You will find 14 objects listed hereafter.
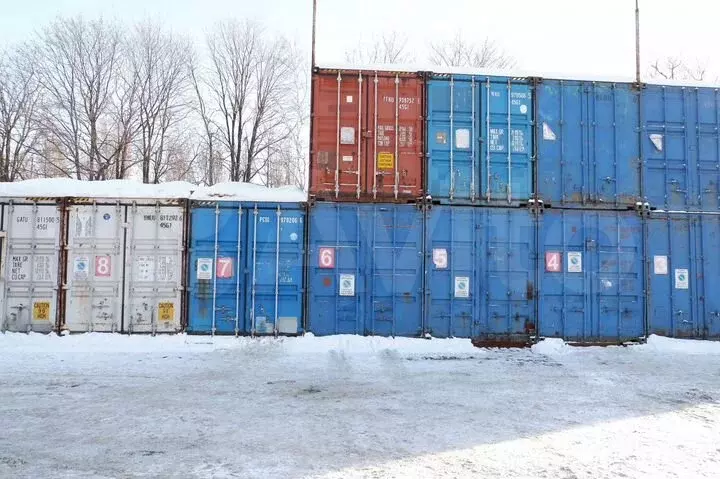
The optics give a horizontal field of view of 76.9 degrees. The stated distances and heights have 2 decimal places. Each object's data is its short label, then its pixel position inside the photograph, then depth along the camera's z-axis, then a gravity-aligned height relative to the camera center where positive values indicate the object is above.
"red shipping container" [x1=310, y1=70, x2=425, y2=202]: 10.98 +3.11
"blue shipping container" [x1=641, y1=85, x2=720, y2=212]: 11.41 +2.98
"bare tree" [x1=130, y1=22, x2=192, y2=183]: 26.25 +8.40
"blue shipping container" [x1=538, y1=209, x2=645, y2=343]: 10.91 -0.28
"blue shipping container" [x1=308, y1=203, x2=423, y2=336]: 10.71 -0.21
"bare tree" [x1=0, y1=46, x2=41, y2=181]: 25.33 +7.61
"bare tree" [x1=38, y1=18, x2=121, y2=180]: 24.55 +7.40
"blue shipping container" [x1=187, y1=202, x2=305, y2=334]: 10.64 -0.15
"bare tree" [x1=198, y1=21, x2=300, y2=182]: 27.84 +8.36
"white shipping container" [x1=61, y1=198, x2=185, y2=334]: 10.54 -0.12
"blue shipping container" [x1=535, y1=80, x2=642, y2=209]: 11.25 +3.02
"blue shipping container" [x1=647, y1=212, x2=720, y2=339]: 11.11 -0.24
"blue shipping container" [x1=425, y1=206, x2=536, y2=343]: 10.79 -0.23
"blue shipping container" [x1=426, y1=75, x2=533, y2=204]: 11.09 +3.03
